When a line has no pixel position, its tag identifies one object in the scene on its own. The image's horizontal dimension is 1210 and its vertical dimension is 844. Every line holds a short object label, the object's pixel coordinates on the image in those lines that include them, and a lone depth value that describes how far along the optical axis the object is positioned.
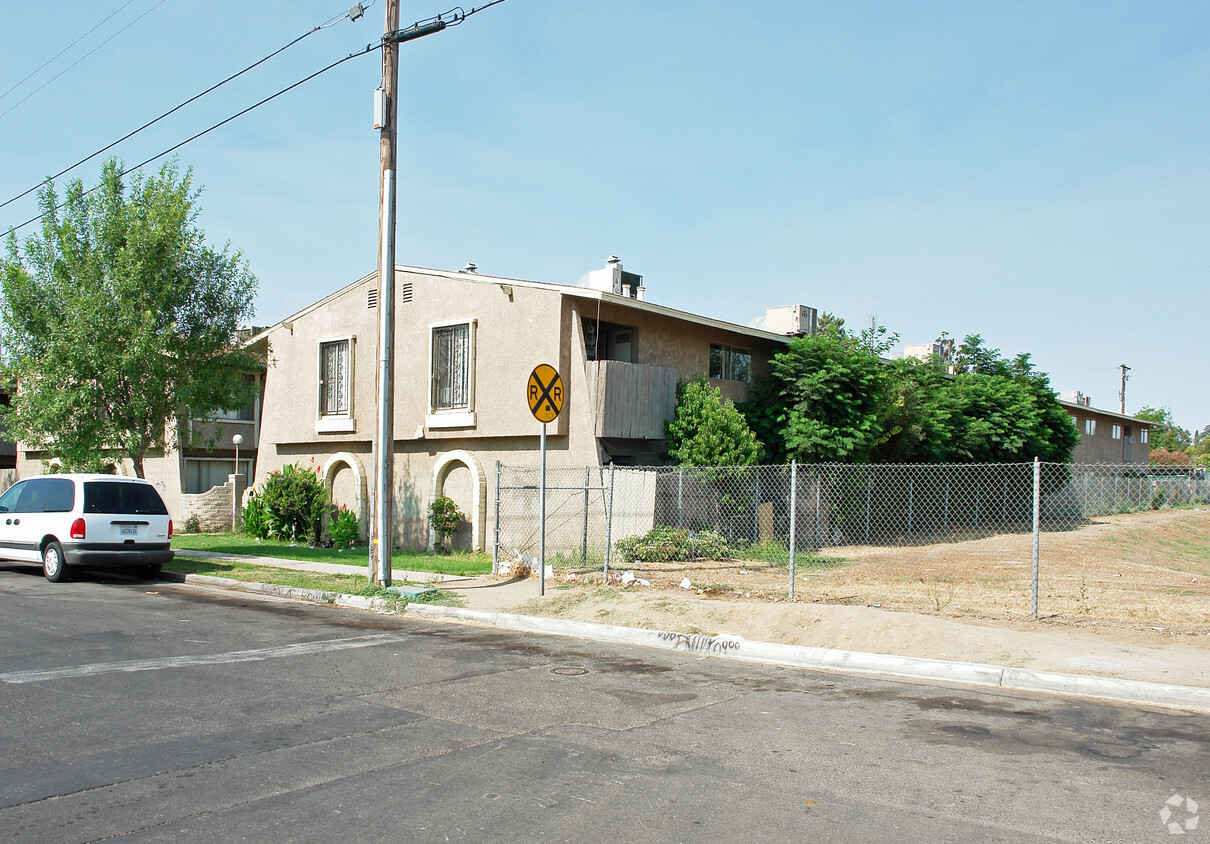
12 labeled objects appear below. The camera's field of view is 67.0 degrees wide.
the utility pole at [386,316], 13.73
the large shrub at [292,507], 23.94
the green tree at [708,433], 19.56
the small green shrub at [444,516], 20.62
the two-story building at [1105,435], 45.50
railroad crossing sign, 12.84
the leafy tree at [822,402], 22.42
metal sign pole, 12.97
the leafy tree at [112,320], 18.16
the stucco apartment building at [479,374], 19.25
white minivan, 15.20
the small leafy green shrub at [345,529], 22.52
